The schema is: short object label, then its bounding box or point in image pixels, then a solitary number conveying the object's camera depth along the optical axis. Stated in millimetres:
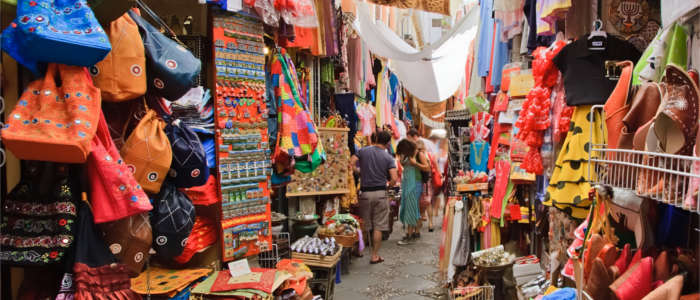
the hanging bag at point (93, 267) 1644
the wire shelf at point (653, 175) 1023
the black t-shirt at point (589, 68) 2406
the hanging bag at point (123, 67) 1800
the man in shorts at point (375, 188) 6746
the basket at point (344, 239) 5305
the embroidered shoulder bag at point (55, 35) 1389
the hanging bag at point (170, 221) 2021
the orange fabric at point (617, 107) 1539
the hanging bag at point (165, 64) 1991
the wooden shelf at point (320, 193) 5554
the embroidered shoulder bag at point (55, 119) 1393
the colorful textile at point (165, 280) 2490
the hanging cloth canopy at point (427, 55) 6598
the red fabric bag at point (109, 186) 1643
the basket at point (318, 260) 4406
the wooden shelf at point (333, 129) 5766
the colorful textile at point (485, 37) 5961
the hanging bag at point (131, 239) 1804
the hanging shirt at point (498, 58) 5168
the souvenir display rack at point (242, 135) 3061
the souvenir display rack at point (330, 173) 5658
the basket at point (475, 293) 4188
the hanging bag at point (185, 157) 2069
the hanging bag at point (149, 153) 1893
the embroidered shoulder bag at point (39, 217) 1538
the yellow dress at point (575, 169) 2447
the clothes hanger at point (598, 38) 2424
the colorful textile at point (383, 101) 10209
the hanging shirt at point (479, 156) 6246
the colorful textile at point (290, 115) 3756
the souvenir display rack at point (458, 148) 6371
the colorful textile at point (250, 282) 2662
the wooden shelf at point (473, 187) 5070
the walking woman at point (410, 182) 7477
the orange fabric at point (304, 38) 4867
